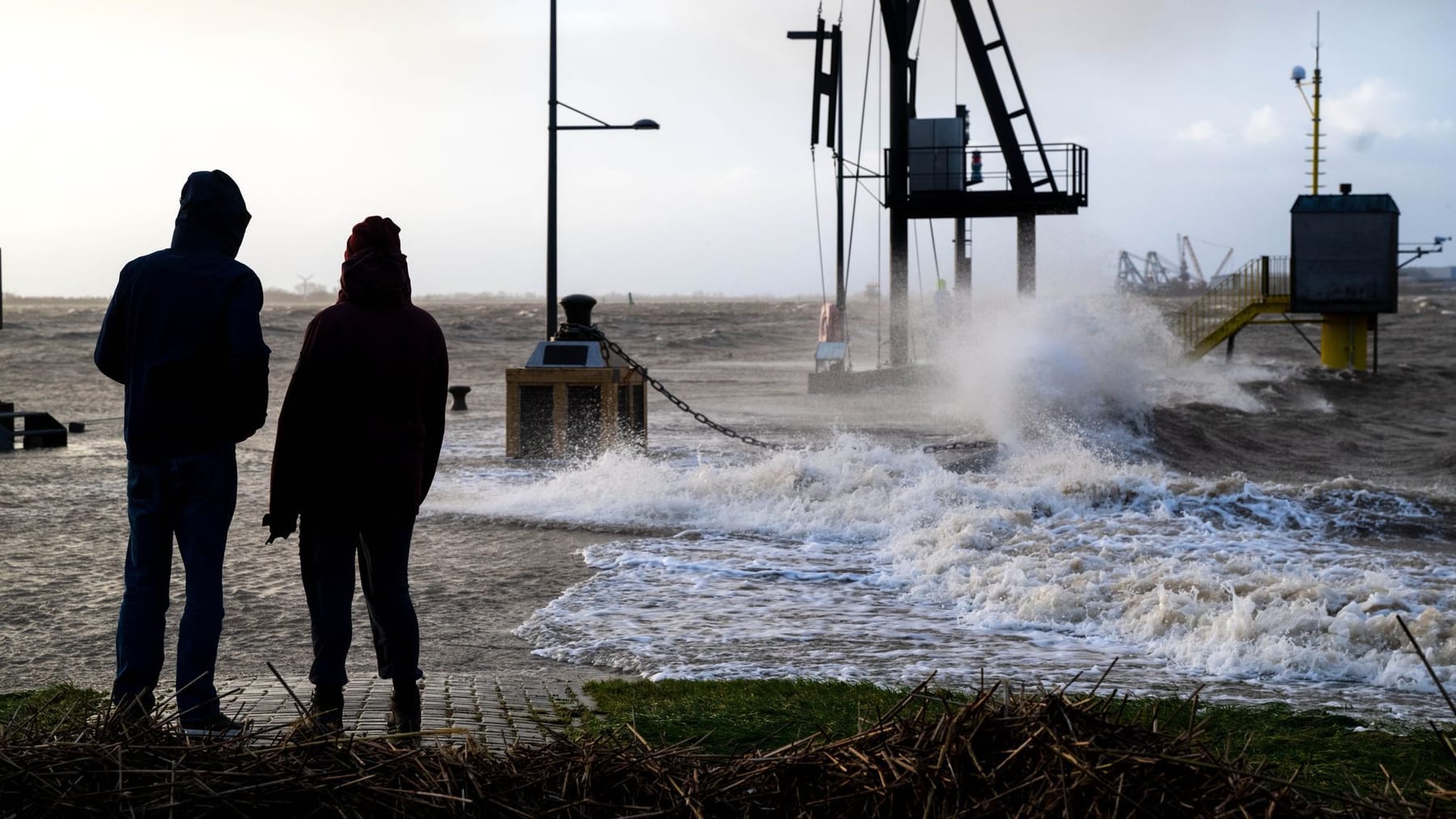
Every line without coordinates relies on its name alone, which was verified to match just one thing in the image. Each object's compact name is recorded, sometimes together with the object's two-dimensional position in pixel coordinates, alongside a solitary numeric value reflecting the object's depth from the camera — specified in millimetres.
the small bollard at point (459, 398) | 24981
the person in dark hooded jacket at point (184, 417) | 4410
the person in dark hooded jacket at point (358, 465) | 4582
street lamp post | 18125
